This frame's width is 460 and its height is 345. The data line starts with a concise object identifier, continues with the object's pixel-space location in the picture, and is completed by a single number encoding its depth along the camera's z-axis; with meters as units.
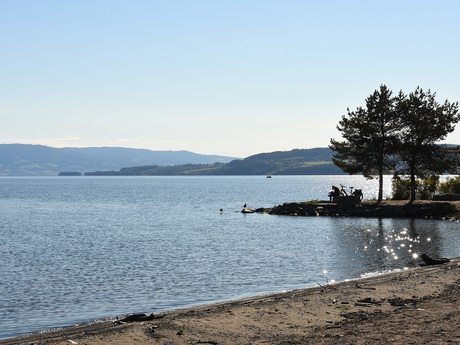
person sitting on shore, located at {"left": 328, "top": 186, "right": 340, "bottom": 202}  70.56
